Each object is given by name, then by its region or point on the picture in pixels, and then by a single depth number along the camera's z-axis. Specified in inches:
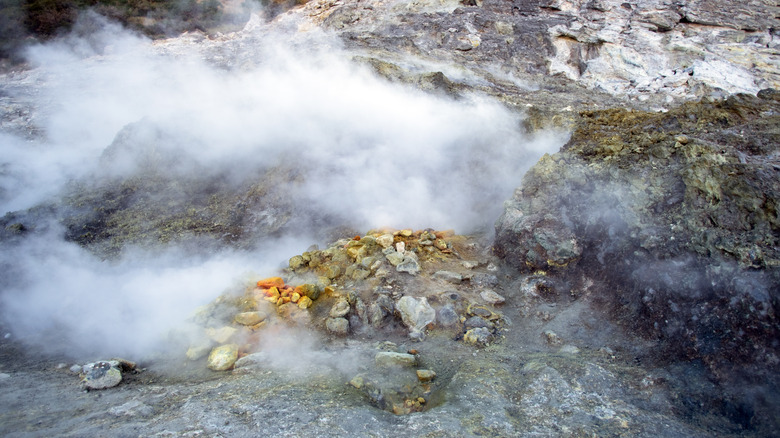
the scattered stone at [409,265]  177.0
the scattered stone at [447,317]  150.3
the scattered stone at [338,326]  150.9
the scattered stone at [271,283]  177.5
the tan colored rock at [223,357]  133.6
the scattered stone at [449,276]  173.4
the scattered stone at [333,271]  182.7
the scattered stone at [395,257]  181.6
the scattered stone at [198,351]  141.5
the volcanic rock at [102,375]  124.1
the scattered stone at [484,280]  171.8
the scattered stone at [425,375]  122.6
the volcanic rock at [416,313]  150.4
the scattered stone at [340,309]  155.8
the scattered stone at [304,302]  163.3
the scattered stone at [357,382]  119.0
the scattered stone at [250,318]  155.6
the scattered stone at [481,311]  151.4
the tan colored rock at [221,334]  147.8
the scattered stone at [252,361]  131.6
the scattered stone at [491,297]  160.7
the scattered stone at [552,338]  135.5
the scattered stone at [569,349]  128.3
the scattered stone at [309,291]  168.4
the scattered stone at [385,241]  194.9
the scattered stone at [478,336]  139.7
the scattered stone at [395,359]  128.6
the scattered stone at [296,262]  193.3
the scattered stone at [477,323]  146.4
